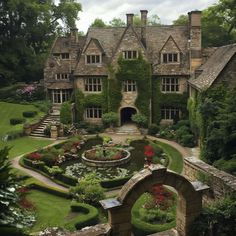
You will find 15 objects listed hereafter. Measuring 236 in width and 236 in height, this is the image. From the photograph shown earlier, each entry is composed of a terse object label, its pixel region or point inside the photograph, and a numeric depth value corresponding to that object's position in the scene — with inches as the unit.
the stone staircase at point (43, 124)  1584.0
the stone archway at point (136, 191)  526.9
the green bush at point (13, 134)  1521.9
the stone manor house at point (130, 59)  1614.2
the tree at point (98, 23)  3112.7
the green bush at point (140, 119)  1604.3
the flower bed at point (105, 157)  1155.3
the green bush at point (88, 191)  847.1
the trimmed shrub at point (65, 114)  1651.1
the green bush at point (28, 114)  1773.7
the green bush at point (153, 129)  1571.1
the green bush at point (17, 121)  1707.7
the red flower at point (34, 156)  1176.6
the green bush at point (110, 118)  1635.1
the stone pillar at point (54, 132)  1536.4
